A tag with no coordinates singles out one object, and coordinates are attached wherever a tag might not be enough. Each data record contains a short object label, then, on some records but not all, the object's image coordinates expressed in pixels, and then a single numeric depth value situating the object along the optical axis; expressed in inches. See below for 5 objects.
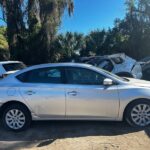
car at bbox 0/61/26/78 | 227.4
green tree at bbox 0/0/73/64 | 482.0
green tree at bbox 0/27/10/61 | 500.9
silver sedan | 135.6
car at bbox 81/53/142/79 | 247.1
